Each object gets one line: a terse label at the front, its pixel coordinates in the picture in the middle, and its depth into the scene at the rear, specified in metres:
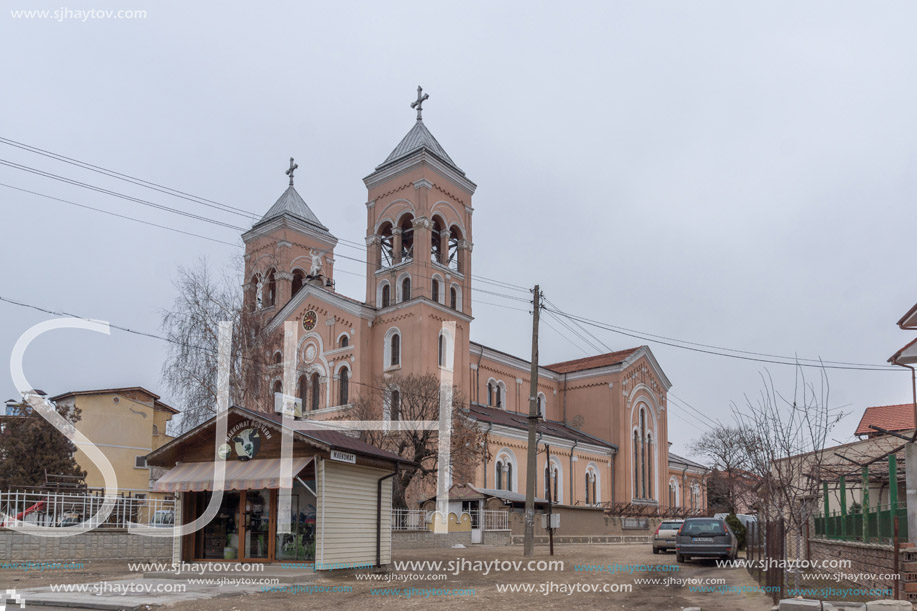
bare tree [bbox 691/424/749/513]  53.96
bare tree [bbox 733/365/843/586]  13.35
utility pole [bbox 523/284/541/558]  24.53
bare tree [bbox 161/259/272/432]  31.66
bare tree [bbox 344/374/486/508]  33.44
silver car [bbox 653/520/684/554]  28.58
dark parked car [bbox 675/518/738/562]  22.20
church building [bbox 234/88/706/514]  43.44
